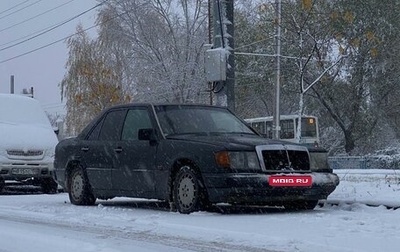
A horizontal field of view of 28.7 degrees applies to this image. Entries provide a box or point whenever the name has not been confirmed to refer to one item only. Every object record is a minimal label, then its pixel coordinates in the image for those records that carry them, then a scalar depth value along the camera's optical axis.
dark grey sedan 9.23
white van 15.41
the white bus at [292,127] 45.00
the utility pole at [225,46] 13.15
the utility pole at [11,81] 63.11
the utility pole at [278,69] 41.16
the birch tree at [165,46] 42.12
